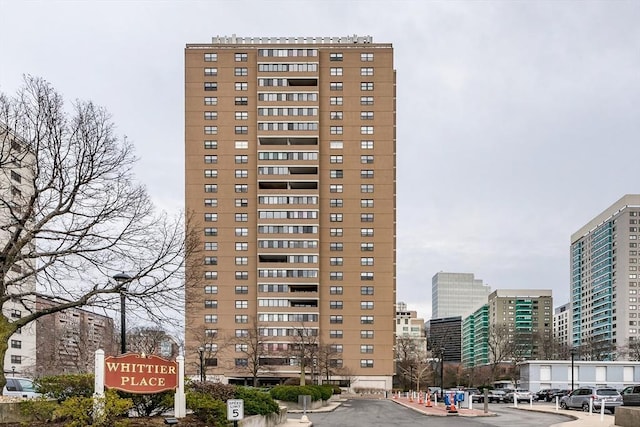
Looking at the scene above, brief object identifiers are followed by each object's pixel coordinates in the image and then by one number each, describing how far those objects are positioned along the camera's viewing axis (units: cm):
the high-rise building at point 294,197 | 9106
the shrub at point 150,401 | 1795
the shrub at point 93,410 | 1402
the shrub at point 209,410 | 1752
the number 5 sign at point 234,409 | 1608
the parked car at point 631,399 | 2695
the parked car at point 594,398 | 3869
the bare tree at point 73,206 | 1831
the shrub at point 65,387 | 1762
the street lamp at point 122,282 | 1878
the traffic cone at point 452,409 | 3675
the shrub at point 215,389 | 2080
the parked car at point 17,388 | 2906
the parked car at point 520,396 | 5800
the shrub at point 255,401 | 2125
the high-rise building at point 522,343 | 14118
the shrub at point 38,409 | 1608
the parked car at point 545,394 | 6047
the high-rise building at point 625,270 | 19025
